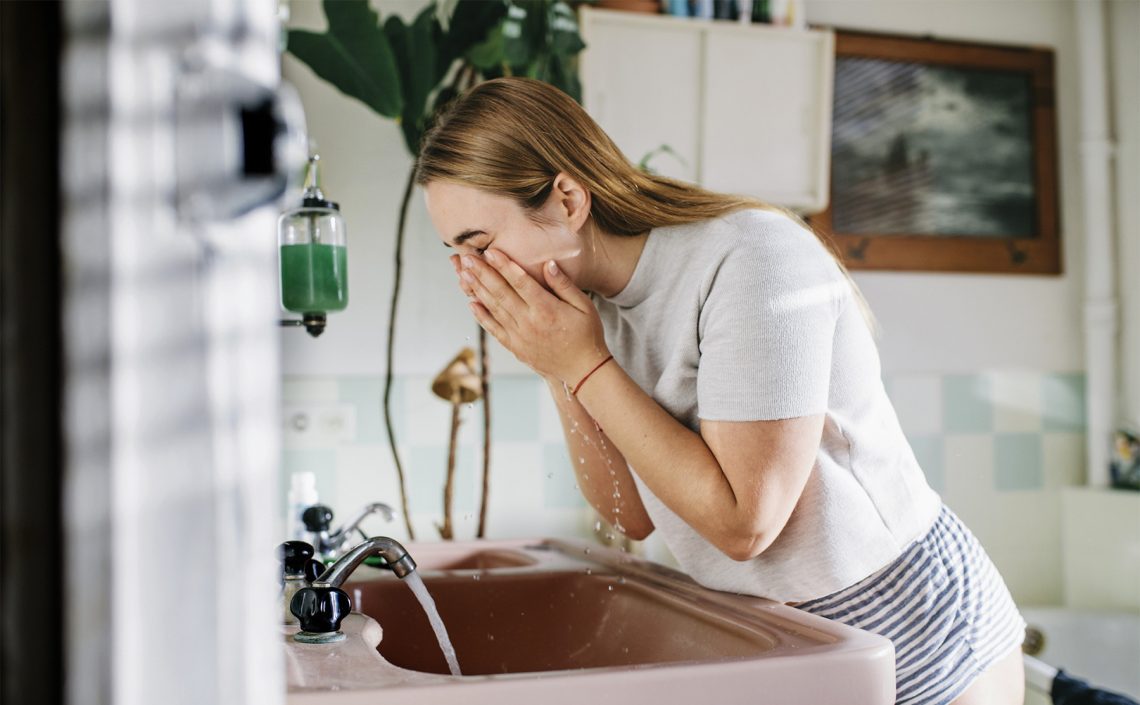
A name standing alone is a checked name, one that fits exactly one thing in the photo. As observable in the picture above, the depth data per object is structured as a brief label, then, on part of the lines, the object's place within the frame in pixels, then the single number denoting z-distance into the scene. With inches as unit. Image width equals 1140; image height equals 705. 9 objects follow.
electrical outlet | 81.2
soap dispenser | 46.6
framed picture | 96.9
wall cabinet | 84.9
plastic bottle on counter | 57.5
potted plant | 71.2
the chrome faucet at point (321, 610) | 32.6
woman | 33.8
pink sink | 26.8
